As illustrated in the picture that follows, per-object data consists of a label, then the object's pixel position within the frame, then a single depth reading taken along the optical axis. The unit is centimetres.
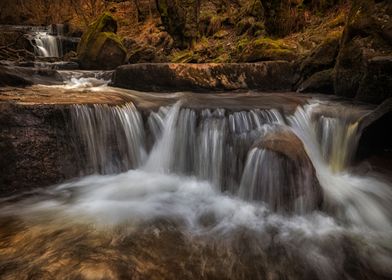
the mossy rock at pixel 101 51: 1191
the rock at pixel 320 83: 790
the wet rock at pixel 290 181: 399
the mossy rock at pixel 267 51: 941
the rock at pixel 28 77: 679
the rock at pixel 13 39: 1514
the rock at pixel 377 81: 541
